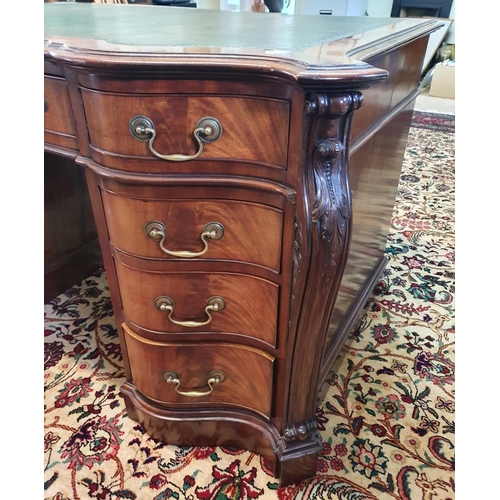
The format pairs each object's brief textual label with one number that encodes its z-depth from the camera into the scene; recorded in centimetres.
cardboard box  413
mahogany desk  59
